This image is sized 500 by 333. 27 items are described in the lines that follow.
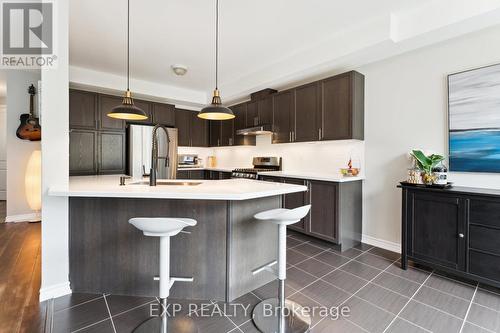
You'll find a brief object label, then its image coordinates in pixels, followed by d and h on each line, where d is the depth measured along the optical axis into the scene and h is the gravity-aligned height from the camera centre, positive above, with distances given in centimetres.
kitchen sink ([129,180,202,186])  243 -18
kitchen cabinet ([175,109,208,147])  557 +90
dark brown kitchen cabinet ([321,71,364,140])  321 +83
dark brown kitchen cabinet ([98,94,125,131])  446 +97
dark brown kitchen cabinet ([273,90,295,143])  397 +86
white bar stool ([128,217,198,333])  149 -65
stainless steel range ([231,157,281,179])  436 -2
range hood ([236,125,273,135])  432 +67
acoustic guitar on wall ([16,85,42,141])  419 +70
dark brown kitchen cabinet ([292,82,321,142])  358 +82
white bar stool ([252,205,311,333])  169 -114
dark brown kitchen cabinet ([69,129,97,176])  418 +24
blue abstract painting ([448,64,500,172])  235 +48
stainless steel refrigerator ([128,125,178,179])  460 +28
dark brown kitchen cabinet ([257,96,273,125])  437 +103
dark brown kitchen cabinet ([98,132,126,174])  446 +25
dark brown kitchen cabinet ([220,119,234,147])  532 +75
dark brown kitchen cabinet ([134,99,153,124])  484 +122
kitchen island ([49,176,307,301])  201 -68
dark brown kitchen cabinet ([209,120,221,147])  570 +82
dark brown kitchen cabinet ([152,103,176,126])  506 +113
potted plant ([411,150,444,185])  251 +4
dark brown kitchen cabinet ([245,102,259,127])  466 +104
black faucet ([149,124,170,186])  221 +0
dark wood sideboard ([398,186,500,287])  209 -63
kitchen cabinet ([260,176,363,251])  311 -62
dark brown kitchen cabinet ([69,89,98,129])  420 +102
